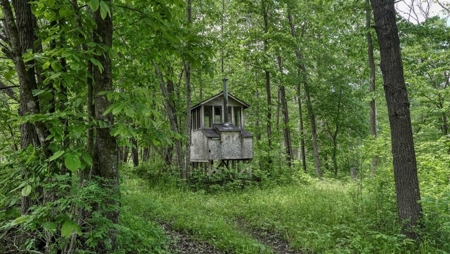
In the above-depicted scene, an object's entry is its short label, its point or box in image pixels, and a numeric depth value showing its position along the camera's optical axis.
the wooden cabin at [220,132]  11.48
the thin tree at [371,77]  9.76
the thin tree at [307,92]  14.38
